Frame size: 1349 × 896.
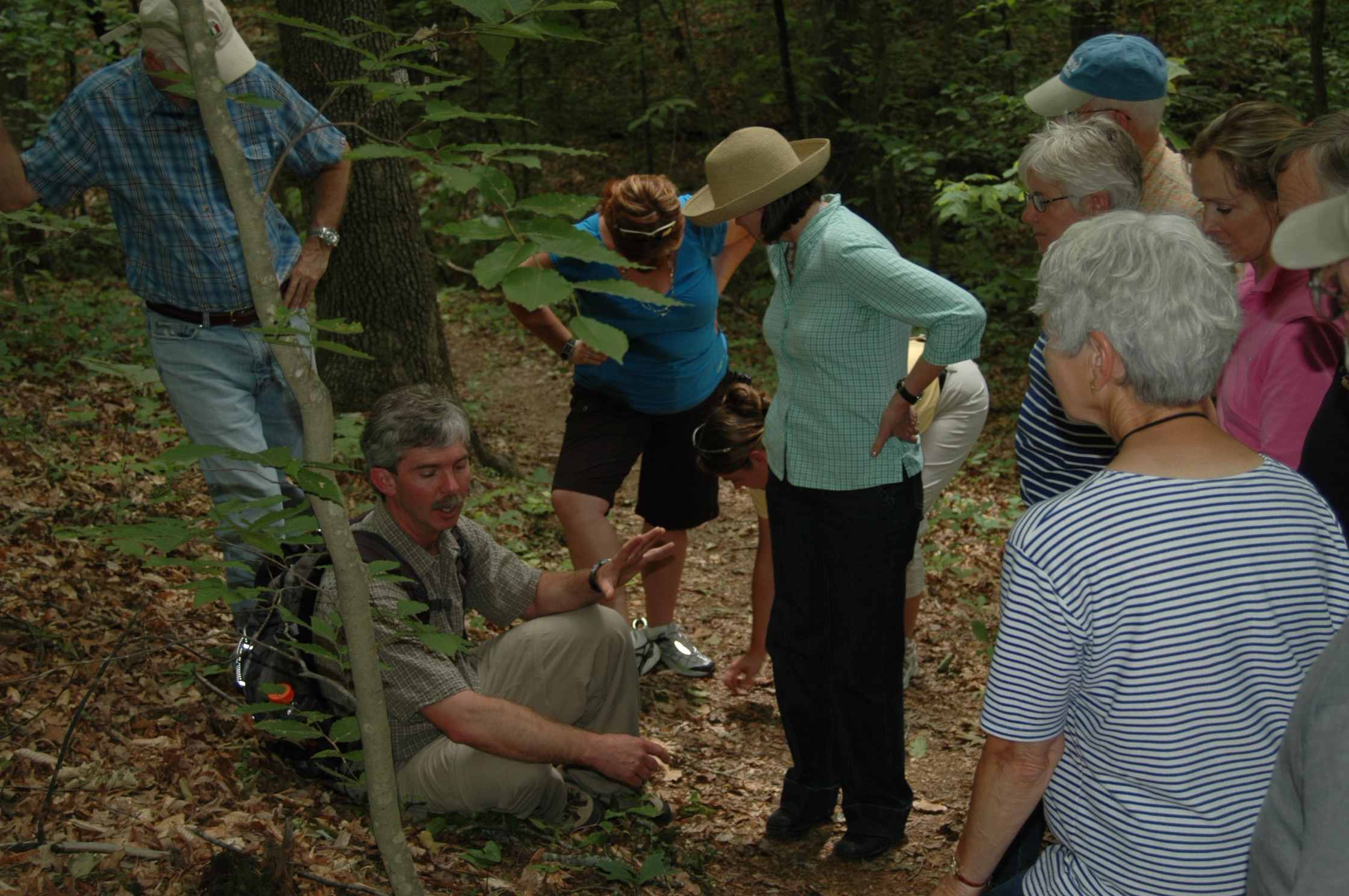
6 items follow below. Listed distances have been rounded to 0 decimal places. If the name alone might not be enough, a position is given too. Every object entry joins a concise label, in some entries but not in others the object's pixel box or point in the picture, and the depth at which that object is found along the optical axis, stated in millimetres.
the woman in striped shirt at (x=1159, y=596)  1533
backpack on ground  2809
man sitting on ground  2867
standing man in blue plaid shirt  3258
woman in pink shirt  2352
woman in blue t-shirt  3994
